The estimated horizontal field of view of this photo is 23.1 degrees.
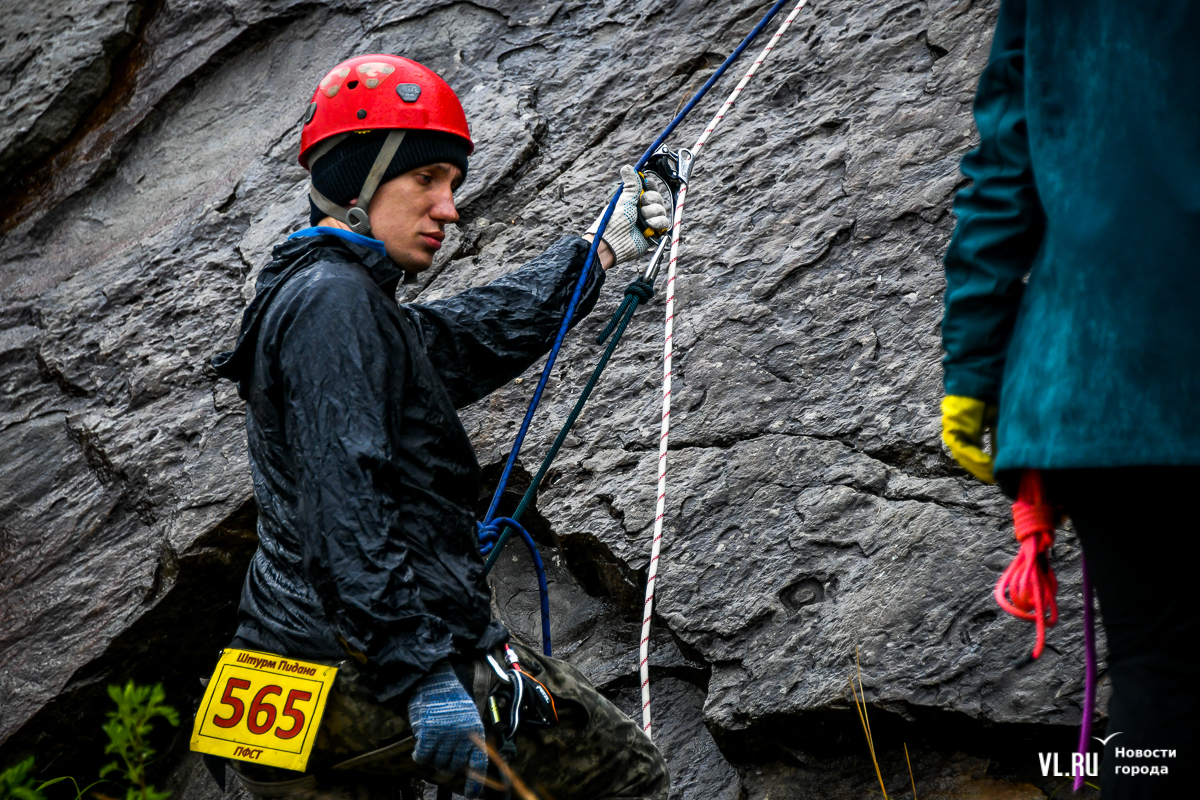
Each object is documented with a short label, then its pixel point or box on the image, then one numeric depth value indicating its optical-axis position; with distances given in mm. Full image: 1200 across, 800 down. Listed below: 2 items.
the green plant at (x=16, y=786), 3694
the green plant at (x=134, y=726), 3669
